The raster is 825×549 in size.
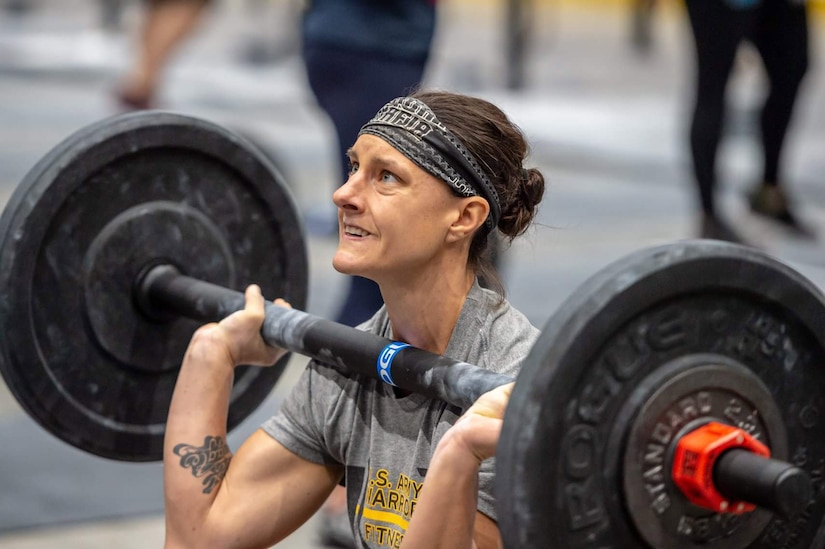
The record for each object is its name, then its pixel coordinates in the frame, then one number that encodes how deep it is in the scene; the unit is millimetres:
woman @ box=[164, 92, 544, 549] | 4046
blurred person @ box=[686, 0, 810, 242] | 7131
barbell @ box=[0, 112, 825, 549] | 3686
